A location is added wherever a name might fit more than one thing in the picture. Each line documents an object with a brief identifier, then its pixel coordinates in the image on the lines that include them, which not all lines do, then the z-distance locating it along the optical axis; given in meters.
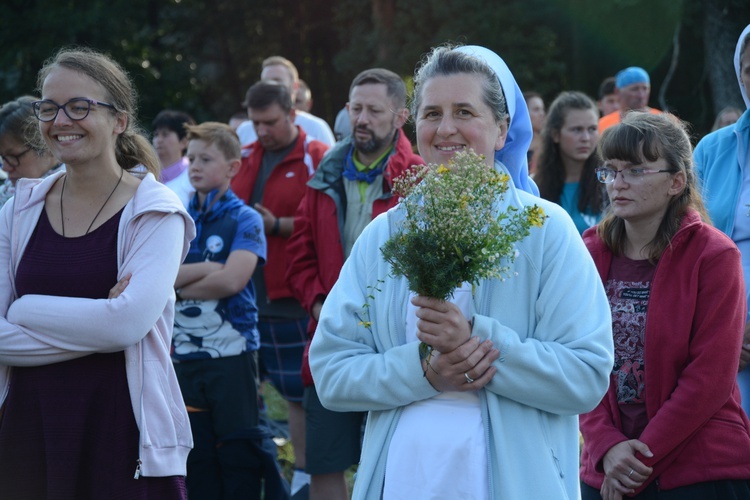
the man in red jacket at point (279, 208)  13.26
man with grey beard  10.60
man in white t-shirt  18.12
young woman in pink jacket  6.73
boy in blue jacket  10.80
